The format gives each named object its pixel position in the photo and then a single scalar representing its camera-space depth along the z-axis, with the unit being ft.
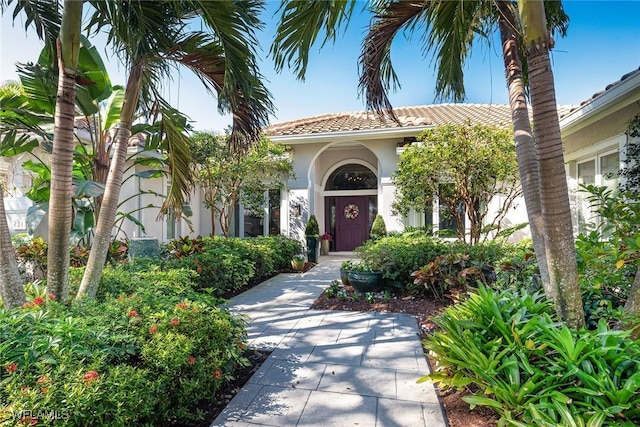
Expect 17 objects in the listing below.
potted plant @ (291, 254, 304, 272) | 34.42
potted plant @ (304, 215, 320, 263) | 40.19
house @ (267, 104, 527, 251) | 37.83
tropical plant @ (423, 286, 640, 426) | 7.17
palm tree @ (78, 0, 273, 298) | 11.64
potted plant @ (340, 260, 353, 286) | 24.40
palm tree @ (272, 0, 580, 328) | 11.90
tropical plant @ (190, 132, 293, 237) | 34.60
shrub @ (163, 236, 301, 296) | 22.36
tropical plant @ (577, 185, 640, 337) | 9.38
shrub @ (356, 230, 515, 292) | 21.84
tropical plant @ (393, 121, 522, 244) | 26.99
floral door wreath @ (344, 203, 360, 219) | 48.93
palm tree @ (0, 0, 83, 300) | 10.86
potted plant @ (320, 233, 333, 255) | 46.58
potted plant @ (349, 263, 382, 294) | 22.26
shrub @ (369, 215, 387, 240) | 37.58
